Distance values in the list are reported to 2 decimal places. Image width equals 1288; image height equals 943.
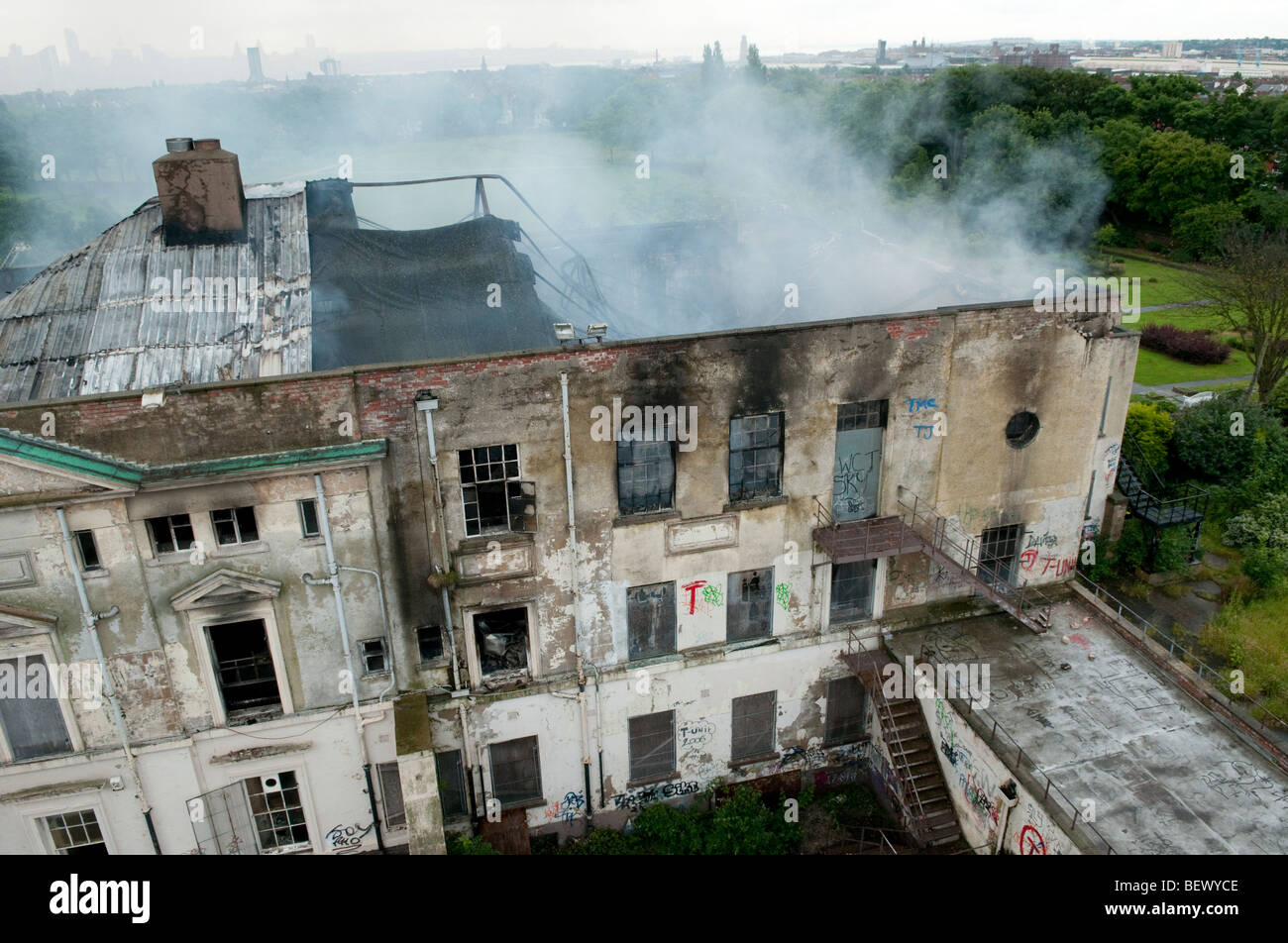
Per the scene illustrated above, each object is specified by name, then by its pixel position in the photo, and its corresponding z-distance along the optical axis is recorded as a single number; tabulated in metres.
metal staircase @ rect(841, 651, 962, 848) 18.03
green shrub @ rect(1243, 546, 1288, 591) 27.29
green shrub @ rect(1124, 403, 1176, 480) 31.27
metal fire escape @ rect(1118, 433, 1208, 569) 26.97
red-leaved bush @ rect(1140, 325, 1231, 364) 46.94
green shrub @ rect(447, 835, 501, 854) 18.23
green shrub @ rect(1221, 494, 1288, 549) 28.84
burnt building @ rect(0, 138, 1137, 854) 15.30
